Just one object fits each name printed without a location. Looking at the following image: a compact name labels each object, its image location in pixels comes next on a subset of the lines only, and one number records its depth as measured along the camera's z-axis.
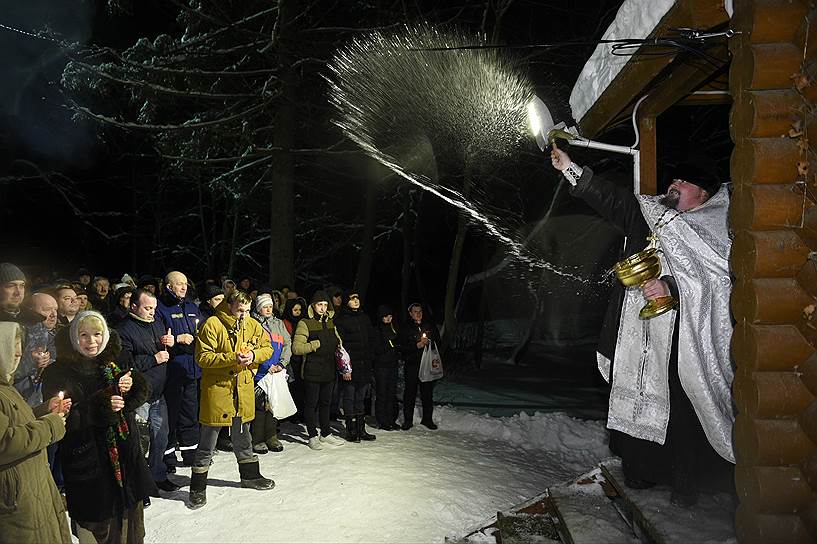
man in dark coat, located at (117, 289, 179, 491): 5.25
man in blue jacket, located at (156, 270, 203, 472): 5.97
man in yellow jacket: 4.94
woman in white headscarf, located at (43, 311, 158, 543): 3.42
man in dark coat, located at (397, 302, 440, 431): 8.09
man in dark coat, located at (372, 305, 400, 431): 7.93
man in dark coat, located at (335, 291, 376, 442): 7.29
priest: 3.28
